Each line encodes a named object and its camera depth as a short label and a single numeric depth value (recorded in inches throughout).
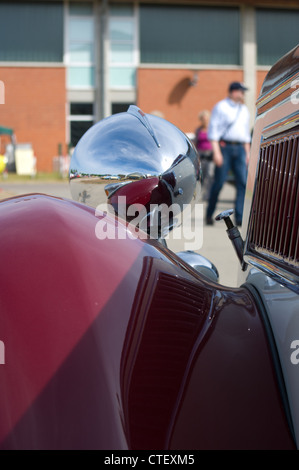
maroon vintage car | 32.6
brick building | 861.2
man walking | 271.9
